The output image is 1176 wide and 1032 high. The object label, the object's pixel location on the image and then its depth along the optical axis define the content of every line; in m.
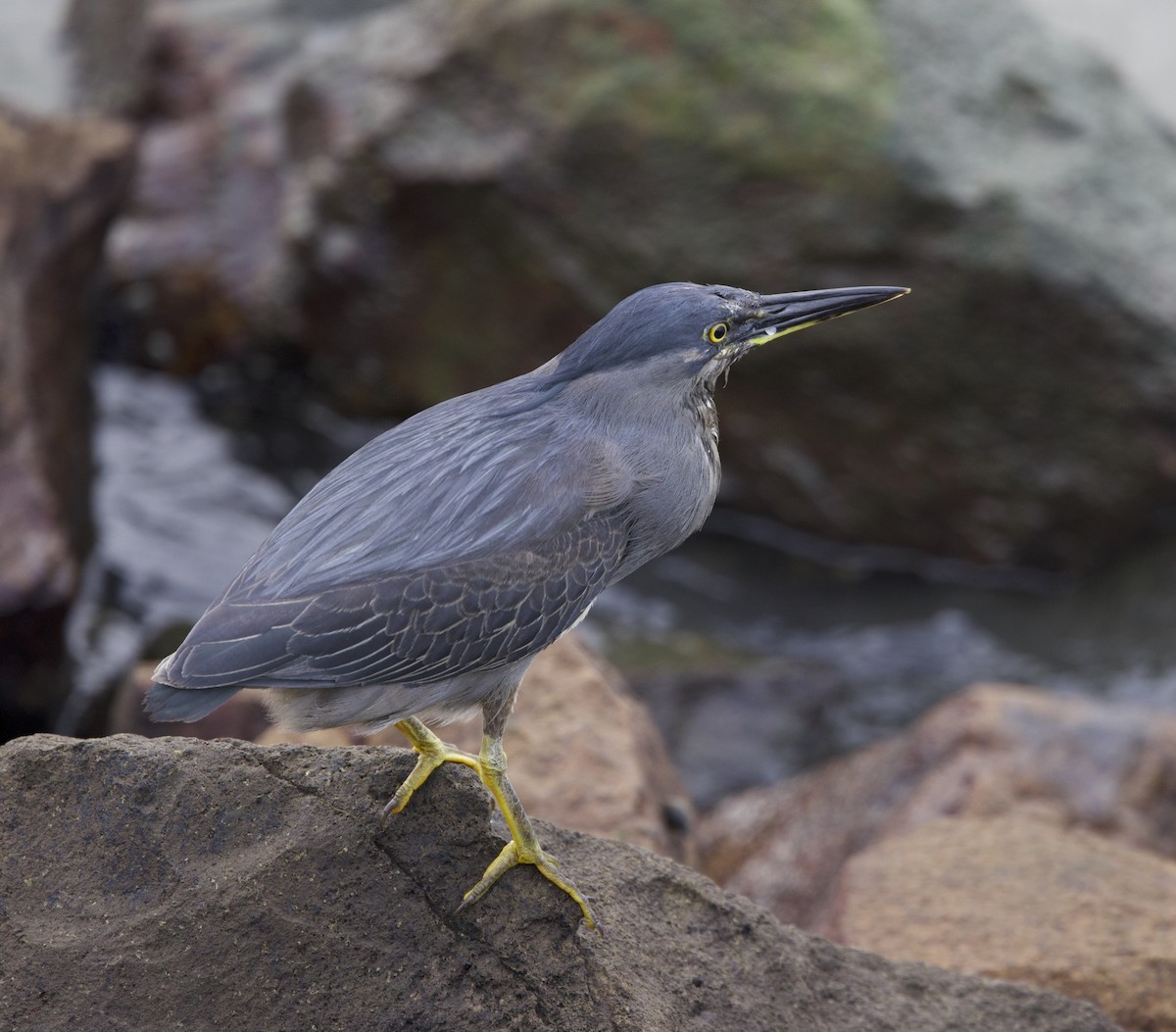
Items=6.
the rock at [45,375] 13.90
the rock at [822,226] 16.98
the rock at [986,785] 12.36
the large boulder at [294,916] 6.71
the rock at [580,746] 10.20
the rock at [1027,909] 9.21
